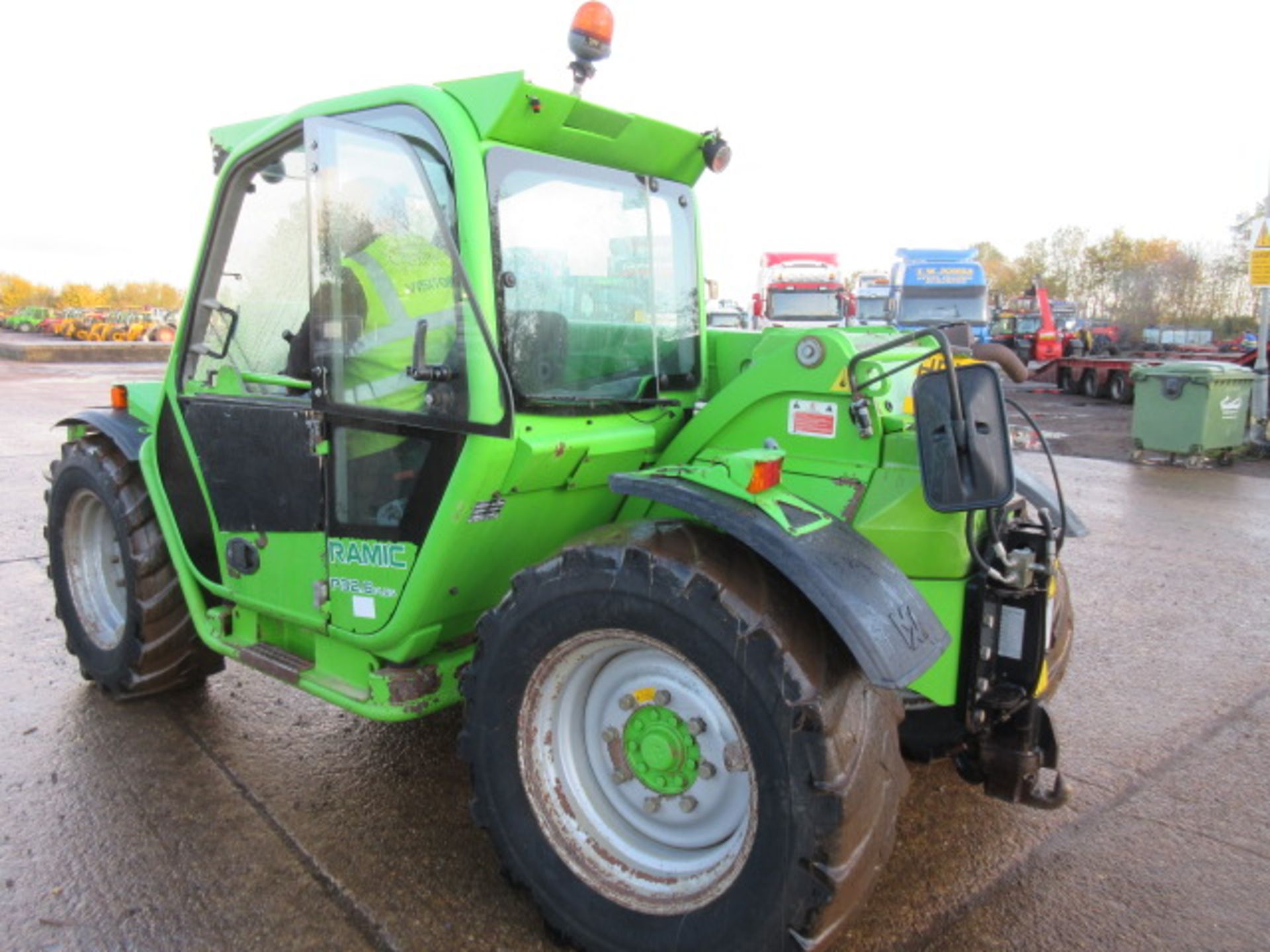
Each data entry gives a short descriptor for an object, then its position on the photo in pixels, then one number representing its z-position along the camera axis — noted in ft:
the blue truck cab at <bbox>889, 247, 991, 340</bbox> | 68.80
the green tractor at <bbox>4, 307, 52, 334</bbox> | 155.43
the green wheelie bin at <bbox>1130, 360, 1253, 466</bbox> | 35.68
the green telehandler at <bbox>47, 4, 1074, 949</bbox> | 7.14
